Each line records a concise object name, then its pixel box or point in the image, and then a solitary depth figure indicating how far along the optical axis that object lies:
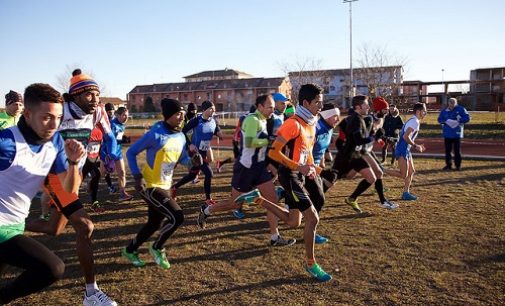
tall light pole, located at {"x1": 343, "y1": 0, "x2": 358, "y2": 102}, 36.54
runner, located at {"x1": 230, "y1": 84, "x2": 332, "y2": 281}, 4.59
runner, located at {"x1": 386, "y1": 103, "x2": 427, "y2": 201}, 8.19
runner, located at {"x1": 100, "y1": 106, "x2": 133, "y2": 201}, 8.48
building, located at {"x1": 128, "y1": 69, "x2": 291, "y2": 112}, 71.88
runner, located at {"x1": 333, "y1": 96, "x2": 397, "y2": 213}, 6.65
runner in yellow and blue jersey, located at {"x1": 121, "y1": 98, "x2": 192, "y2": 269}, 4.67
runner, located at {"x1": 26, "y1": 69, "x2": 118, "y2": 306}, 3.98
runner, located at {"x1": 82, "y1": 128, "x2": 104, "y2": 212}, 6.77
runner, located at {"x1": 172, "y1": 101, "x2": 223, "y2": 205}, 8.27
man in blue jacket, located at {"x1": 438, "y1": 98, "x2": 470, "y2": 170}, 12.47
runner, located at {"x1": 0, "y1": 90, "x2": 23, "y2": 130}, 6.75
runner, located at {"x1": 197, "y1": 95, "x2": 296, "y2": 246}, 5.61
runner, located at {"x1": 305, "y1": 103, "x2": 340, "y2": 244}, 5.27
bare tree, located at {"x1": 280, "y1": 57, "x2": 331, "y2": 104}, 38.00
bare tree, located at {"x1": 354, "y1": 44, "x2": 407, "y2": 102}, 28.86
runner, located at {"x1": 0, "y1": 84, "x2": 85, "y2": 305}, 2.95
